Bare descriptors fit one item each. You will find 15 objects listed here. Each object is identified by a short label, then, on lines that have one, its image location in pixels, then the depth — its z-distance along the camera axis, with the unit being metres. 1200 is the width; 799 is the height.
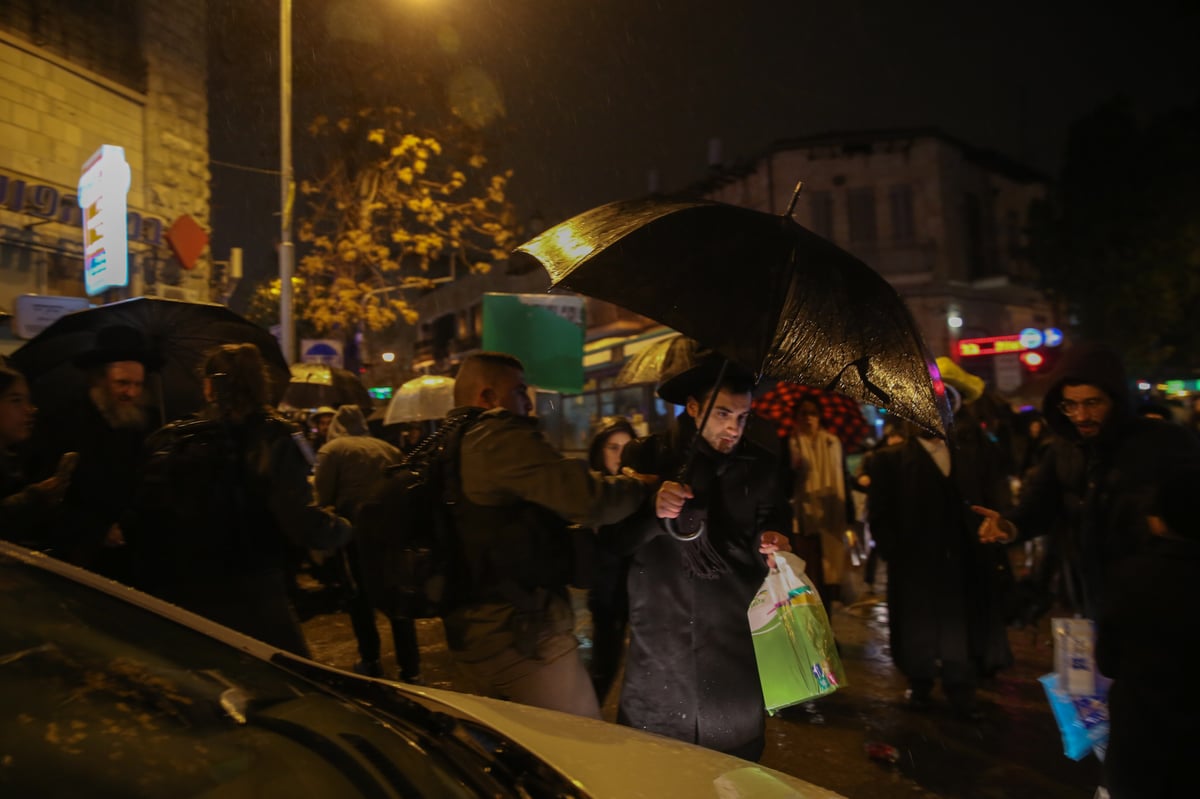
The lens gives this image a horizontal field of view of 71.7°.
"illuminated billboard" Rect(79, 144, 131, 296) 10.49
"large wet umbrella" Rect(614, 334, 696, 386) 5.81
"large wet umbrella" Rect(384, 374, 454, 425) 6.46
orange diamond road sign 12.75
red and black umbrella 7.26
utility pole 13.13
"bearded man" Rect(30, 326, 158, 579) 3.18
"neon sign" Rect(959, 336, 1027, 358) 16.41
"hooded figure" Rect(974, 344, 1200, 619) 3.30
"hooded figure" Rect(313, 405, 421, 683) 5.23
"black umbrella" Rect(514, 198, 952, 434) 2.46
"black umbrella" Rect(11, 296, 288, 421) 3.87
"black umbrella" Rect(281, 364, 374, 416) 9.30
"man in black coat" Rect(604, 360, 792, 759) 2.90
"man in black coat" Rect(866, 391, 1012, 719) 4.89
